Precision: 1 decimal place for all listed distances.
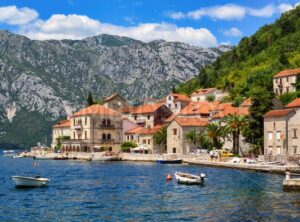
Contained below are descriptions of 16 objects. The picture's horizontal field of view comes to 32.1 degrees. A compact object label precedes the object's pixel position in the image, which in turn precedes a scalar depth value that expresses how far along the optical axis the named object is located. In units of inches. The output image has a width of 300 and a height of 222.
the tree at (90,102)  7260.8
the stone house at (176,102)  6225.4
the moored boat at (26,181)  2374.5
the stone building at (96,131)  5689.0
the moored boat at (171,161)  4077.3
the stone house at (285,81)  4785.9
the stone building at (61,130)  6663.4
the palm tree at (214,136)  4177.2
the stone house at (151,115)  5910.4
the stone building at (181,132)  4463.6
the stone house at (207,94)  6299.2
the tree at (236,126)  3900.1
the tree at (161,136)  4820.4
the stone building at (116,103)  6737.2
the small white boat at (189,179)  2409.0
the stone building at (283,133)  3223.4
